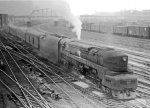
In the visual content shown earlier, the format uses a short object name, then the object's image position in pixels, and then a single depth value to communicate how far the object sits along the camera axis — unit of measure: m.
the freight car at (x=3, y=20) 76.47
